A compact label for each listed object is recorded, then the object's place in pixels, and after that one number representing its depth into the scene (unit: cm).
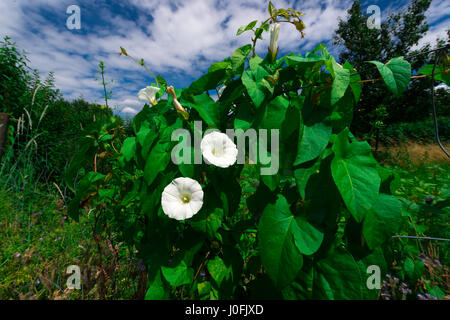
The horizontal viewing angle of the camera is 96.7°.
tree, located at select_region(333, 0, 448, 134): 1016
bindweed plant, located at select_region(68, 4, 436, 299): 69
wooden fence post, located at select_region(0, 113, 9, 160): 226
